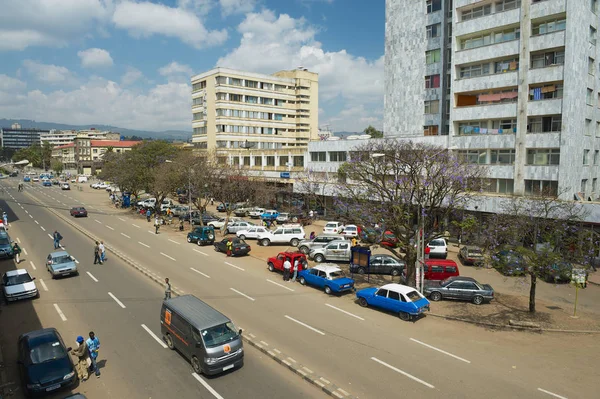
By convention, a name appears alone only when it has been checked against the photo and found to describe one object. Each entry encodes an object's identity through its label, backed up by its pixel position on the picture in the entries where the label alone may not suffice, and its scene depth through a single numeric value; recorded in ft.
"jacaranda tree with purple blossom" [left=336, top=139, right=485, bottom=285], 71.61
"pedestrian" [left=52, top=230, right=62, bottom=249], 103.24
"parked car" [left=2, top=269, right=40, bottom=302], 64.69
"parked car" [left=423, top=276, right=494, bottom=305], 68.64
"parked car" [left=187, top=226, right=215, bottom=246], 113.80
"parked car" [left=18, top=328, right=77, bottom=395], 38.73
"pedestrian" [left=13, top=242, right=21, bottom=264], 92.62
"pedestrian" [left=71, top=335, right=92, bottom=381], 41.83
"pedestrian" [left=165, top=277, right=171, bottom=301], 61.87
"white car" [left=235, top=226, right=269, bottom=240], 118.42
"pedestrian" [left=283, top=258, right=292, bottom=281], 80.12
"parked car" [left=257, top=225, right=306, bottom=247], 115.14
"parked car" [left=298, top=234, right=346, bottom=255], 102.17
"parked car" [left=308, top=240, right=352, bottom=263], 95.55
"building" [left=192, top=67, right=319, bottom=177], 217.77
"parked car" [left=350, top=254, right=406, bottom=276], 87.51
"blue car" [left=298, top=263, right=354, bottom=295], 71.67
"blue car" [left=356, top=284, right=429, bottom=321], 60.03
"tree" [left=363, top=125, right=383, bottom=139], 287.07
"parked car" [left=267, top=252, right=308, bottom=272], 83.10
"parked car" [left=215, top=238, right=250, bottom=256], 100.94
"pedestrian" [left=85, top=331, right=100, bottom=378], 42.63
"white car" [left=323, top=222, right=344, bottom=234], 126.31
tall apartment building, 102.94
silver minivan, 41.41
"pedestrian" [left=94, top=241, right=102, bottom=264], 90.02
